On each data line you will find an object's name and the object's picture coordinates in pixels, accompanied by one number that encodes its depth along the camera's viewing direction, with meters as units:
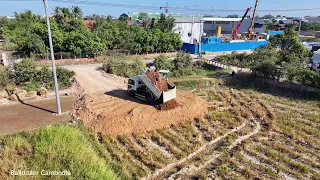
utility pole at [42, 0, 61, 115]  11.94
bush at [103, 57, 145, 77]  23.19
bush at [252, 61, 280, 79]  21.00
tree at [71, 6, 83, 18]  37.19
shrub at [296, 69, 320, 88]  18.53
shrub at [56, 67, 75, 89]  19.40
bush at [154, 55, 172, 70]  24.73
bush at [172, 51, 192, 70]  25.36
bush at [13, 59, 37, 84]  18.77
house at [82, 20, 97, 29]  42.55
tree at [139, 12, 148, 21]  58.42
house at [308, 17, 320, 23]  109.00
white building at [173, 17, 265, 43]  43.11
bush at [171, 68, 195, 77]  23.99
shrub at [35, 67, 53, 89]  18.98
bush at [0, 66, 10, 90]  18.06
